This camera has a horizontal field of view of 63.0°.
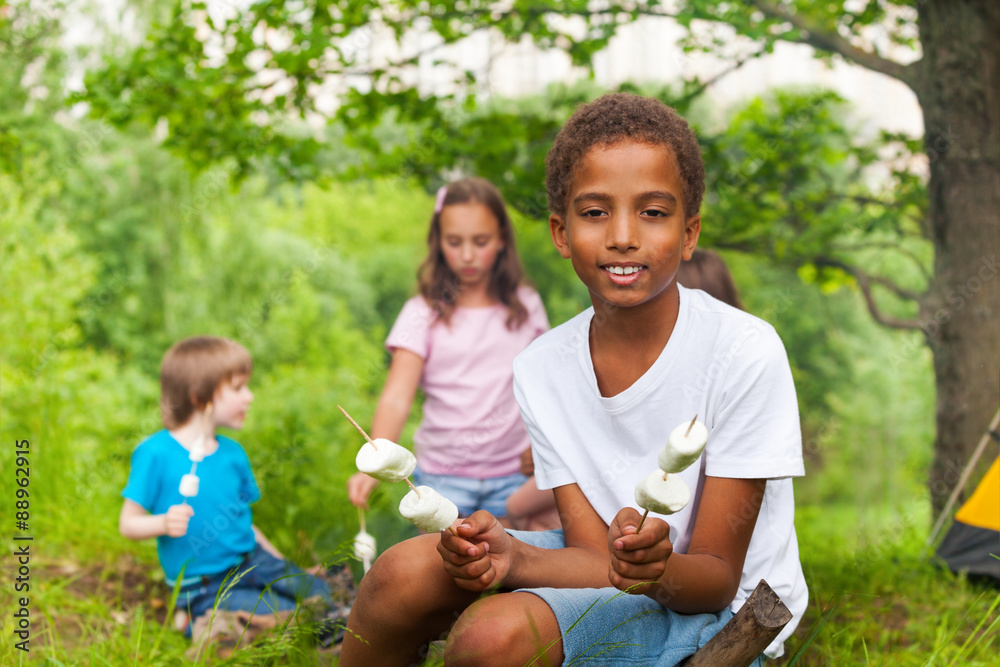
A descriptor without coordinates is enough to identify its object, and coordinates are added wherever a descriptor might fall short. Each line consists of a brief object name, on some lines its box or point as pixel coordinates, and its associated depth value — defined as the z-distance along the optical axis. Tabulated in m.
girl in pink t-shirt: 3.21
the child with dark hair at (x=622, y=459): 1.52
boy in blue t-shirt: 2.71
